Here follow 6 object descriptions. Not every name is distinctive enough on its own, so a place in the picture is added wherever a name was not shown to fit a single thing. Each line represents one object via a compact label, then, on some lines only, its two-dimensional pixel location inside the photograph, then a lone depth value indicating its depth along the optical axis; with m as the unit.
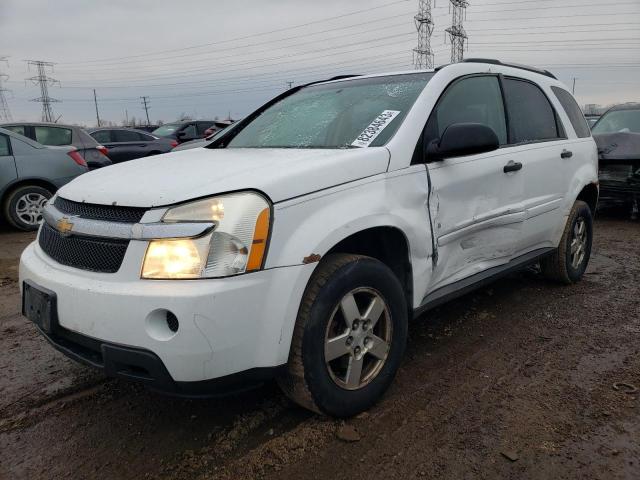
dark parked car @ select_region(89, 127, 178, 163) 13.01
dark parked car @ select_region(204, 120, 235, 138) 10.17
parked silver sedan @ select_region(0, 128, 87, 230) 7.18
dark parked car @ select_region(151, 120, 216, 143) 14.45
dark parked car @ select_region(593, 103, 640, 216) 7.34
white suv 2.03
